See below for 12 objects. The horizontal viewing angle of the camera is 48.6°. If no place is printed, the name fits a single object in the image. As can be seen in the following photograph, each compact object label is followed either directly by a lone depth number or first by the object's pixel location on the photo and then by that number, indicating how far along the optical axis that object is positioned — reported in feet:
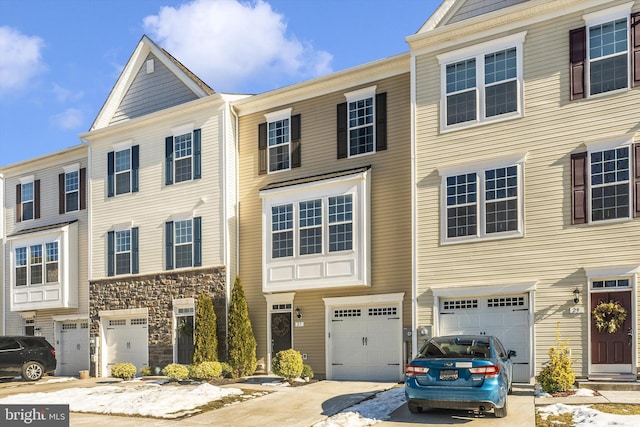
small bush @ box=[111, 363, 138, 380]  78.07
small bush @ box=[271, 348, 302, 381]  64.69
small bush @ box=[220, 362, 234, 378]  71.10
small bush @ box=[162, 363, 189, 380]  70.03
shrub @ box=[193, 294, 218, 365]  72.79
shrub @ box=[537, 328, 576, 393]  49.16
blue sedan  40.93
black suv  80.33
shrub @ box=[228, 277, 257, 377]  71.82
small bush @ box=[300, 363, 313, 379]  67.46
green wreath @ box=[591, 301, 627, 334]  53.16
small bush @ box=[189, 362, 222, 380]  68.74
